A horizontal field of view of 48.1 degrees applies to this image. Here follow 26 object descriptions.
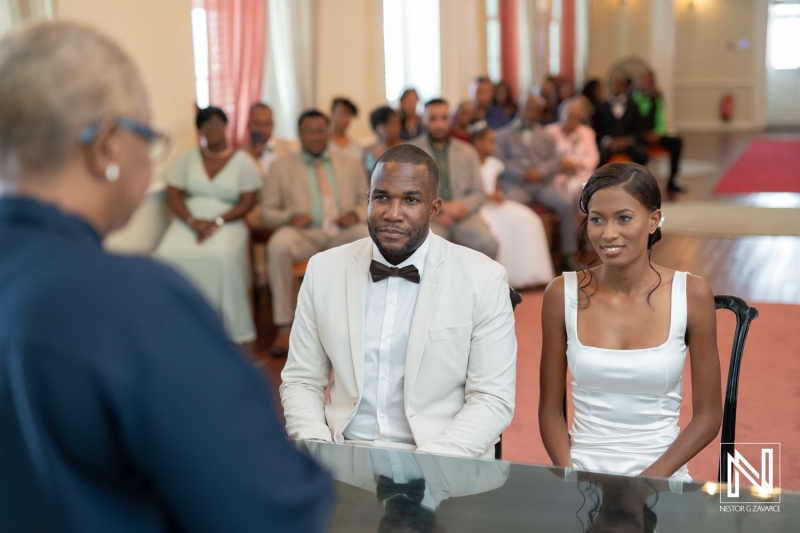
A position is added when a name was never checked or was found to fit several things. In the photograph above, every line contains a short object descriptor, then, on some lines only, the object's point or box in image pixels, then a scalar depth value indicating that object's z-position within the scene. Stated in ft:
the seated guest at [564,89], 42.98
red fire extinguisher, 66.39
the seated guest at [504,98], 38.16
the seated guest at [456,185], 21.38
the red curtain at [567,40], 57.72
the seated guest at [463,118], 26.05
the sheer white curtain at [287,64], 25.07
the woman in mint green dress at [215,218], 18.60
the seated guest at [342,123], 24.08
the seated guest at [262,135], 22.40
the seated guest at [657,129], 39.70
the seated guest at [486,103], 32.35
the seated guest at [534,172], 25.21
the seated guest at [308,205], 18.90
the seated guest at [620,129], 36.40
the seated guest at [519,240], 23.03
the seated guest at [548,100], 38.22
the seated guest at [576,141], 27.89
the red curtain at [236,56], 22.58
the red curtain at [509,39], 45.52
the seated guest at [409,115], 26.50
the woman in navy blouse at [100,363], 2.79
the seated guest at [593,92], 45.52
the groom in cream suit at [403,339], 8.18
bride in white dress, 8.17
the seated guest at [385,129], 22.86
